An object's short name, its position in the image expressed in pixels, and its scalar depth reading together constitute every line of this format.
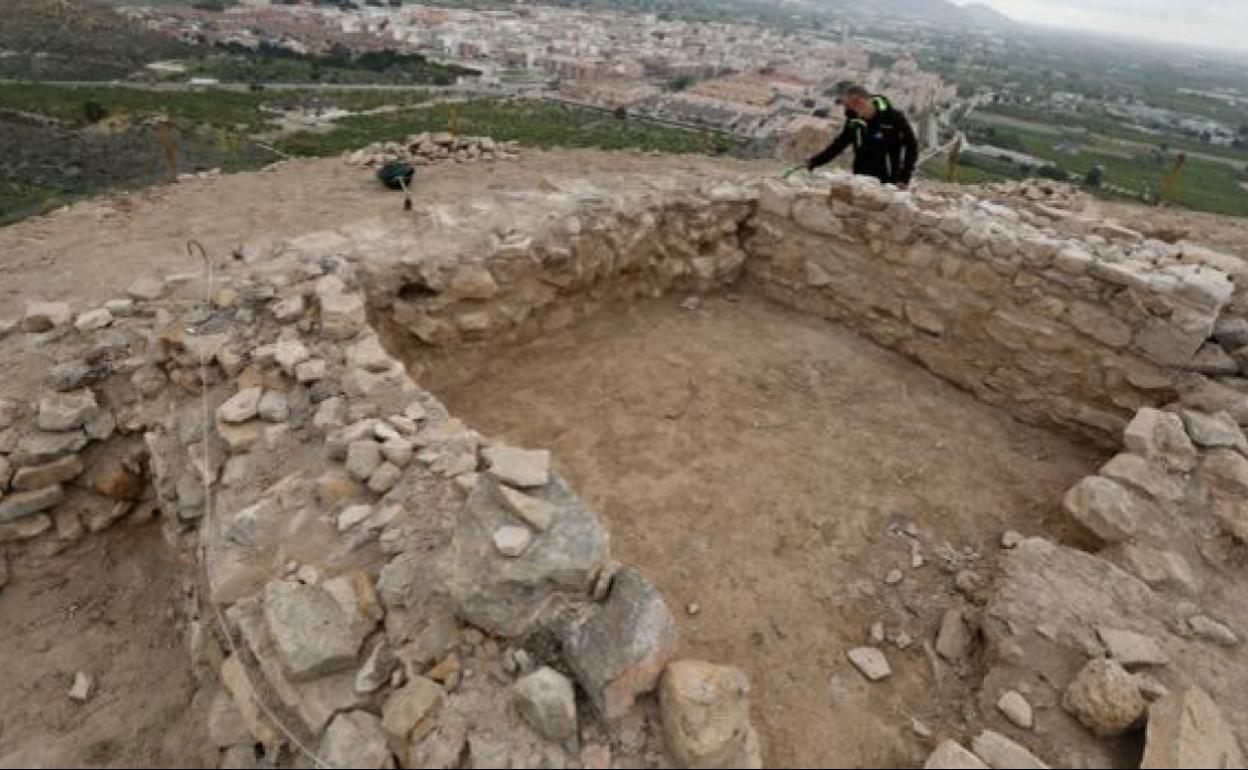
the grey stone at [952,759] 2.79
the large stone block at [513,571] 2.91
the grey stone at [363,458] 3.68
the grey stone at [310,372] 4.35
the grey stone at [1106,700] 3.02
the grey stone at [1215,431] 4.55
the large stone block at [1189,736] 2.74
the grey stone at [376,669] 2.84
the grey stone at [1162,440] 4.51
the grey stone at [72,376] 4.86
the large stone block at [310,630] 2.85
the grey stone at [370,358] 4.50
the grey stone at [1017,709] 3.18
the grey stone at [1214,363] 5.21
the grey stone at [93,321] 5.23
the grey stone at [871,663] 3.60
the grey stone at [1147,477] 4.32
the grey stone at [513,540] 2.93
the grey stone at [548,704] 2.66
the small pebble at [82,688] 3.79
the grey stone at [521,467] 3.17
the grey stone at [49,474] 4.50
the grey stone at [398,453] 3.72
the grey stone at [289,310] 4.88
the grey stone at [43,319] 5.34
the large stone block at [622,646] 2.74
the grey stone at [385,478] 3.63
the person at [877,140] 7.35
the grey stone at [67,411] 4.63
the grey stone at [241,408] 4.12
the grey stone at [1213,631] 3.57
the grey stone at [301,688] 2.78
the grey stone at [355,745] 2.62
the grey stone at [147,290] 5.50
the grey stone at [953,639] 3.75
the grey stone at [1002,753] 2.86
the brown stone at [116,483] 4.67
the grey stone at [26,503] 4.46
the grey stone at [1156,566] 3.85
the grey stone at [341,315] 4.82
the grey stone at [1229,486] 4.13
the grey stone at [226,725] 3.02
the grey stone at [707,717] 2.63
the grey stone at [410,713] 2.66
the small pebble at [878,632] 3.85
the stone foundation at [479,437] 2.89
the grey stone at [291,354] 4.43
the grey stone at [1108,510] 4.14
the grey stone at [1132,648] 3.30
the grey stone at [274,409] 4.18
